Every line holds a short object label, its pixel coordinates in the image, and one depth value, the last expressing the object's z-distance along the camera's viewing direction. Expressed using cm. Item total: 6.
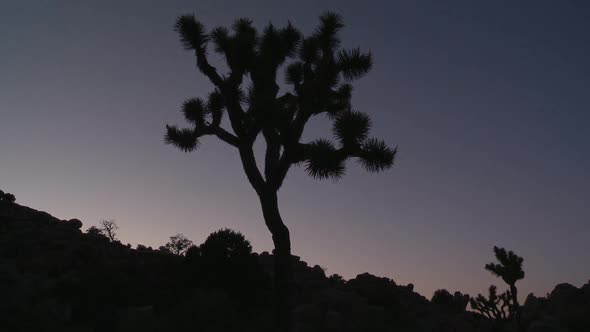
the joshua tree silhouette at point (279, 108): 1069
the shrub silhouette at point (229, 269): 1494
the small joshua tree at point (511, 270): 2436
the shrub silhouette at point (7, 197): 3091
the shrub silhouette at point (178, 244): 3912
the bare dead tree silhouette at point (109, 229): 3978
